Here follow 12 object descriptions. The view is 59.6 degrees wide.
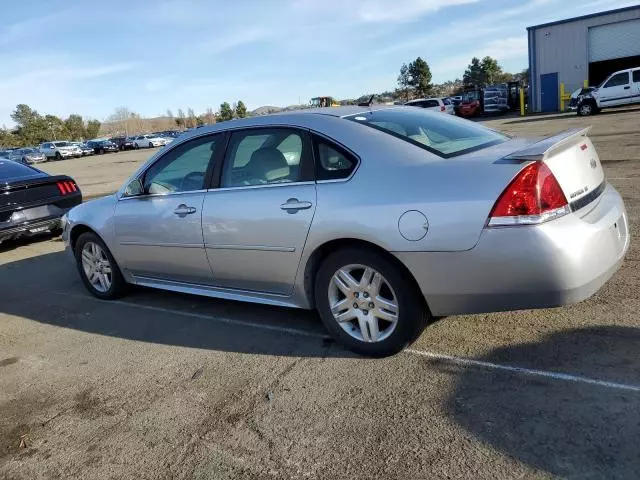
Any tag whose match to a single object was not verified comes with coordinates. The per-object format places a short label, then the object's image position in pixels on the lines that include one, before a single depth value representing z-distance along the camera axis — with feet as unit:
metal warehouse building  110.52
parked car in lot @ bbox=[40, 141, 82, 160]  173.58
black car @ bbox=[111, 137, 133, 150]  184.58
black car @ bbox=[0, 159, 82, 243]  26.50
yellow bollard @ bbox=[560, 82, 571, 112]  113.01
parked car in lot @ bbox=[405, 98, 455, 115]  105.43
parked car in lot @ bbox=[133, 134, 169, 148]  174.50
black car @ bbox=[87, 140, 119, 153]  185.06
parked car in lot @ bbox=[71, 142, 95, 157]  179.41
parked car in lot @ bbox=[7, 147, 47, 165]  166.20
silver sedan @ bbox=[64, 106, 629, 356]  9.82
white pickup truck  85.61
